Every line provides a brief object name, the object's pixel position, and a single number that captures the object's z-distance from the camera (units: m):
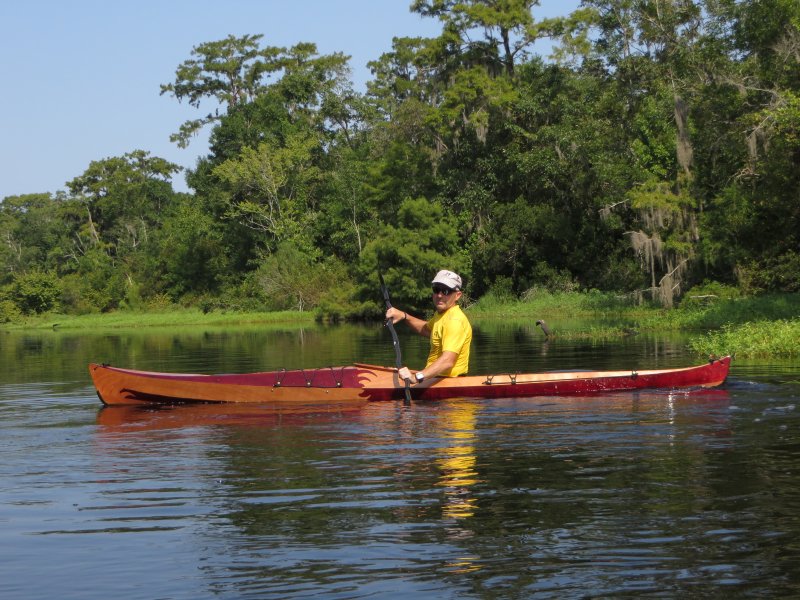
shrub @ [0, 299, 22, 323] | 71.88
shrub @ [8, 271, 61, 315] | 72.75
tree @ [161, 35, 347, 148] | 71.94
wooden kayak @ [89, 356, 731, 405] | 14.70
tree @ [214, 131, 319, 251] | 65.19
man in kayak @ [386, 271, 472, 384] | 13.27
